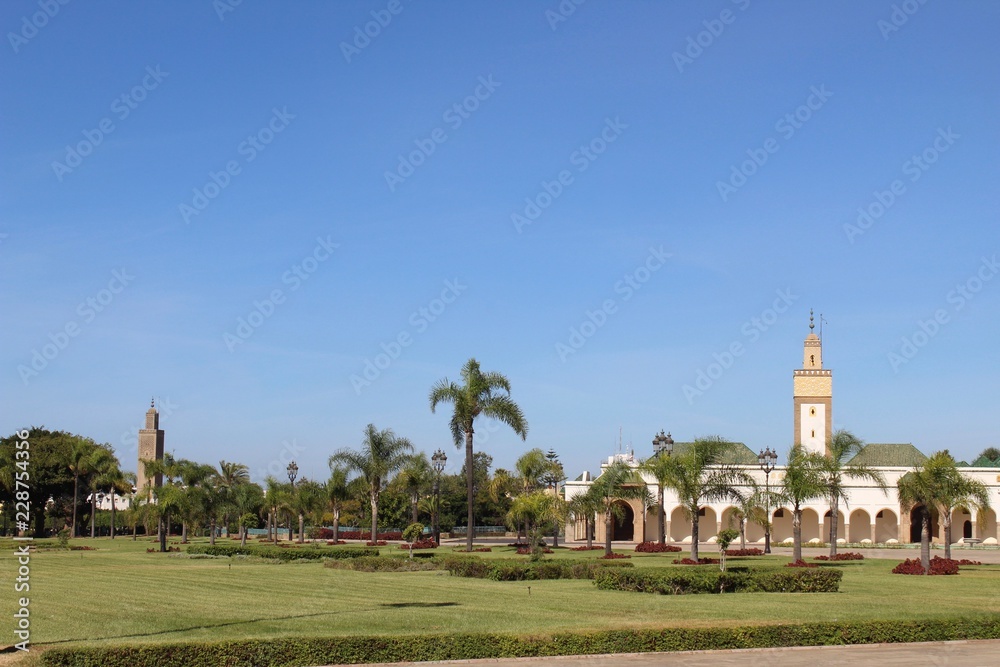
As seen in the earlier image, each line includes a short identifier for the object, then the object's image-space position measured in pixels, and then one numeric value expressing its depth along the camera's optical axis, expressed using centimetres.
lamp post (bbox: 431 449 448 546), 5466
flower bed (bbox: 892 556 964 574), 3559
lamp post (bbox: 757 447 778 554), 4966
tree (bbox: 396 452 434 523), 5800
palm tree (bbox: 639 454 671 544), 4044
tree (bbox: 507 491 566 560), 4684
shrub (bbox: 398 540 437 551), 5366
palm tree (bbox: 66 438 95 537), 7562
